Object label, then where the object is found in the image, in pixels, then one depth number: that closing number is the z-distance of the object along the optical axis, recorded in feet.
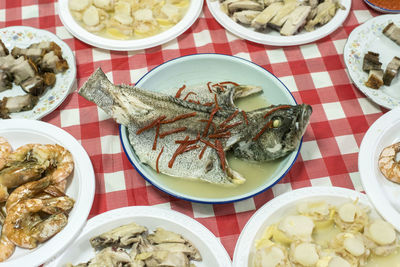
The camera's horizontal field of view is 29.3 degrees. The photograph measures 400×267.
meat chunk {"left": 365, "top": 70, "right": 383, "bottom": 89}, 3.58
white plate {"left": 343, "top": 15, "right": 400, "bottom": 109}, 3.57
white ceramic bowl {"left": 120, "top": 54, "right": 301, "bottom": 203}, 3.51
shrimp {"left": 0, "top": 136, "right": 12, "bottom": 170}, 3.27
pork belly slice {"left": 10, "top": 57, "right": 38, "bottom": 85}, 3.57
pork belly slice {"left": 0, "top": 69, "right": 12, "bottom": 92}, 3.57
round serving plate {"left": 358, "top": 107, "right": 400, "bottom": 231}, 3.22
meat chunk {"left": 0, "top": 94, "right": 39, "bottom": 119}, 3.50
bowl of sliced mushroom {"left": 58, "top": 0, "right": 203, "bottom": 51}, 3.75
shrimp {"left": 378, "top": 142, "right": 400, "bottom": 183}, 3.31
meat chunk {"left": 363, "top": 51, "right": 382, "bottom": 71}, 3.63
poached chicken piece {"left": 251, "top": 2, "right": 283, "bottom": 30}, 3.80
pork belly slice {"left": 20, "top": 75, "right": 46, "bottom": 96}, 3.53
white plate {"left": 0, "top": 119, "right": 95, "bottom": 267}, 3.12
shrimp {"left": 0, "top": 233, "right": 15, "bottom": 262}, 3.12
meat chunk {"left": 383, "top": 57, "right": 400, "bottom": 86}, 3.59
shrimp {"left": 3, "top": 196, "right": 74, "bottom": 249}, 3.13
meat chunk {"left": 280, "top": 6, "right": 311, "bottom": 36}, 3.78
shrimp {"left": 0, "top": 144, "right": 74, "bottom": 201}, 3.22
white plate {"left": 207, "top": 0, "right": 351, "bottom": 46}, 3.77
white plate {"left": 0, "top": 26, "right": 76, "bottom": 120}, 3.51
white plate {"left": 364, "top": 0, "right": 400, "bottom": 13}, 3.89
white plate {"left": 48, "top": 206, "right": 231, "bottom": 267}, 3.15
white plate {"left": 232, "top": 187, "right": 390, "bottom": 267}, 3.17
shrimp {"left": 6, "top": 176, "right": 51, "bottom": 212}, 3.18
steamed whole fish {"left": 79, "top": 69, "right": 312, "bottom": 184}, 3.28
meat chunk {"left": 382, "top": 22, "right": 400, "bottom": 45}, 3.76
